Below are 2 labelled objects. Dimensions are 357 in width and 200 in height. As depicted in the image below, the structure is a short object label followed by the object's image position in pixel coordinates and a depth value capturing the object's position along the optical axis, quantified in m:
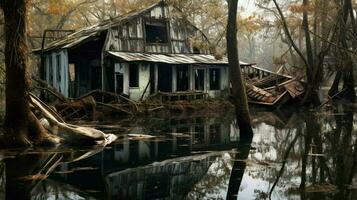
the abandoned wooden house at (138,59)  28.52
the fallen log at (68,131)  14.59
